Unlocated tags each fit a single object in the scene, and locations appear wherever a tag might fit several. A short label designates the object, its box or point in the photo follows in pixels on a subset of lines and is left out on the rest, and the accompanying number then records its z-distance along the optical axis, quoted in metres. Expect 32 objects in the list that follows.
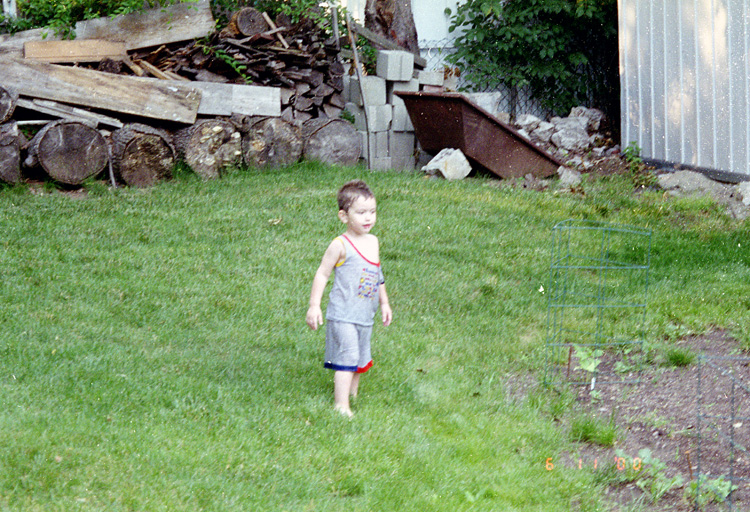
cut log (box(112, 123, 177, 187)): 8.98
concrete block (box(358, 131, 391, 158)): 11.13
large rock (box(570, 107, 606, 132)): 12.54
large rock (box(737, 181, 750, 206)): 8.71
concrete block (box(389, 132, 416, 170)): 11.52
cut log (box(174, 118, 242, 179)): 9.55
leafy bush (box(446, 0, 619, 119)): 12.69
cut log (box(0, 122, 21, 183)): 8.38
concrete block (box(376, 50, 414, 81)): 11.30
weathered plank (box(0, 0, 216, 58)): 10.30
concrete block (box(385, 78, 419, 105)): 11.54
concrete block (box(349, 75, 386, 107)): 11.22
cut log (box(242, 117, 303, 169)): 10.00
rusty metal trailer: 9.73
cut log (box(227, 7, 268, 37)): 10.58
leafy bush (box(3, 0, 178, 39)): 10.03
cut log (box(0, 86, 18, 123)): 8.53
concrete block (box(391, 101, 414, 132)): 11.48
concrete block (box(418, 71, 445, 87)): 12.14
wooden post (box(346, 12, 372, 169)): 10.98
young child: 4.00
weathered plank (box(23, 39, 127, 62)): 9.58
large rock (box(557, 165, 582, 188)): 9.87
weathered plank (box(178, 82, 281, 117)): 10.04
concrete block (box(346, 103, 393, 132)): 11.15
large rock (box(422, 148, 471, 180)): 10.13
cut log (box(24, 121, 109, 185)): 8.58
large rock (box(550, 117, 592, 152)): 11.66
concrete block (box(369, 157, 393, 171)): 11.11
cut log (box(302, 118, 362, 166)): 10.48
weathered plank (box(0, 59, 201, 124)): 9.26
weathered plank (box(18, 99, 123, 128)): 9.00
